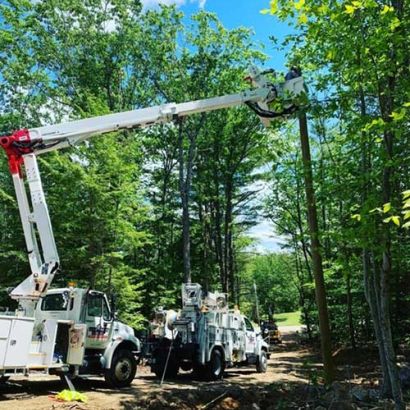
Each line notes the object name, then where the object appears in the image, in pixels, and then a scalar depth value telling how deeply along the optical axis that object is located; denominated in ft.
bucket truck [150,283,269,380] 51.65
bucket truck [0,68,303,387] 33.17
